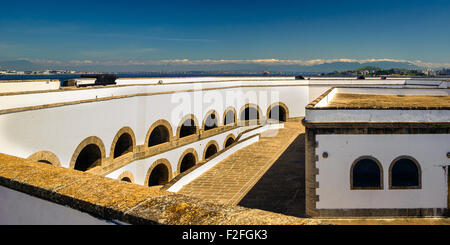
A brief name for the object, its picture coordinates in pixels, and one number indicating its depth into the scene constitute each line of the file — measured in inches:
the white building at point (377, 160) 326.6
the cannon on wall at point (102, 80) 632.4
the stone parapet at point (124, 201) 82.0
